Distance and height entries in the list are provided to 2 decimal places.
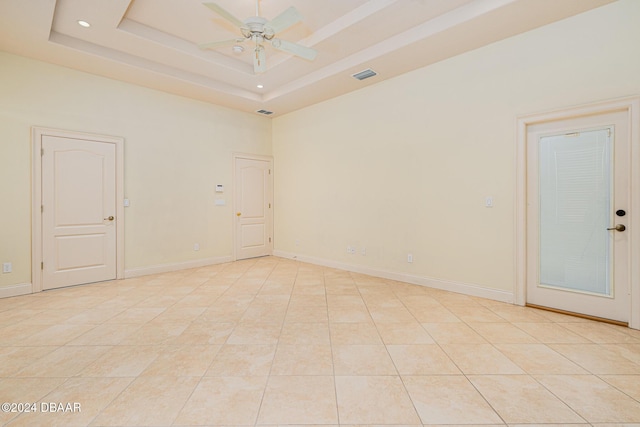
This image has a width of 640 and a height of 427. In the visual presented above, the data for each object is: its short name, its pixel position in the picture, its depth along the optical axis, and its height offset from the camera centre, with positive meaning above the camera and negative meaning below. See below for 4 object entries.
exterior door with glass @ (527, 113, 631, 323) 2.84 -0.03
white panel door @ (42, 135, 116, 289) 4.04 +0.01
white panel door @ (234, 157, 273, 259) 6.08 +0.11
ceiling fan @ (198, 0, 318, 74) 2.66 +1.82
